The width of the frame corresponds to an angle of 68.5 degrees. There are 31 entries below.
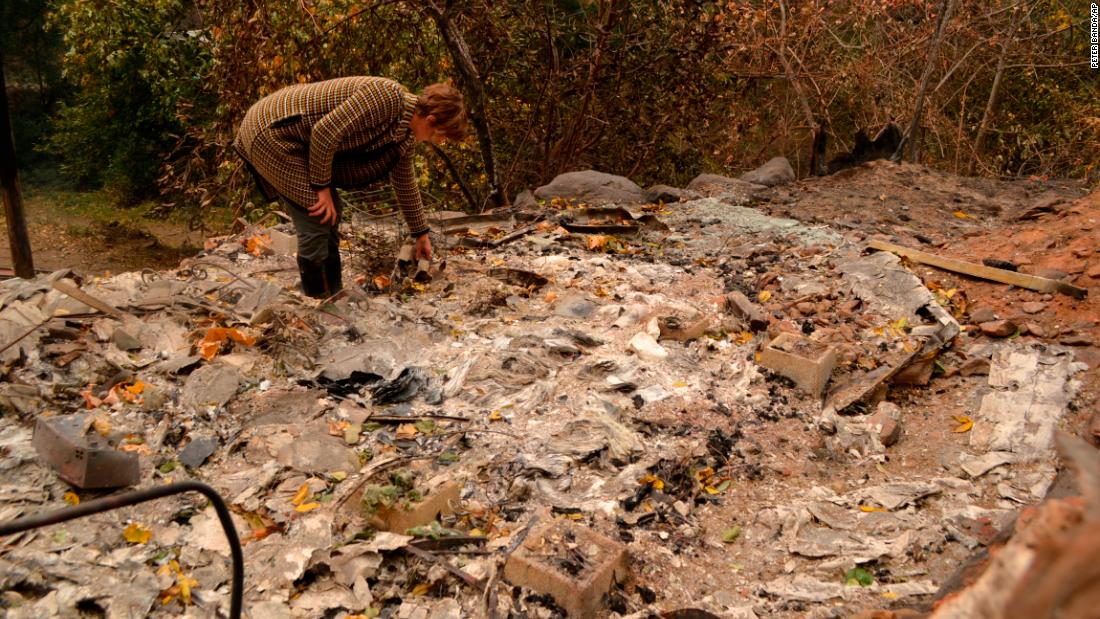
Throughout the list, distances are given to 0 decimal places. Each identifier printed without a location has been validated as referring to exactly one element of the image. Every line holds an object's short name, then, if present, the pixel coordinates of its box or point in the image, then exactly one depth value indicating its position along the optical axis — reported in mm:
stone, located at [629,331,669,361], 3842
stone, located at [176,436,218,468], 2912
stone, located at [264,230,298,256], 5102
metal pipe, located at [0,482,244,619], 1378
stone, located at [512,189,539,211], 6387
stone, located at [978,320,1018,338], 4039
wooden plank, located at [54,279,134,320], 3680
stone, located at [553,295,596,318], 4379
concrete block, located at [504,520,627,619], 2303
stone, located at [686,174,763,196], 6918
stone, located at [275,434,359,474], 2926
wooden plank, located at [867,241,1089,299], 4250
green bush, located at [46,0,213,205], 8766
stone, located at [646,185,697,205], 6716
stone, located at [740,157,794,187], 7328
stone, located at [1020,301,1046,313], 4160
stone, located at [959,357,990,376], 3768
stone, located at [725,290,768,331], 4191
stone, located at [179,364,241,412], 3268
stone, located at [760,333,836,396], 3629
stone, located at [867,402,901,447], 3279
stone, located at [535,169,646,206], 6594
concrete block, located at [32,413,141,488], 2557
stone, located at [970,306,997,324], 4188
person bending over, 3621
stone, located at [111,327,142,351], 3553
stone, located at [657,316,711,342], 4062
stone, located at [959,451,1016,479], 3014
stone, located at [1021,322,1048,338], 3961
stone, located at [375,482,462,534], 2619
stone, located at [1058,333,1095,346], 3787
